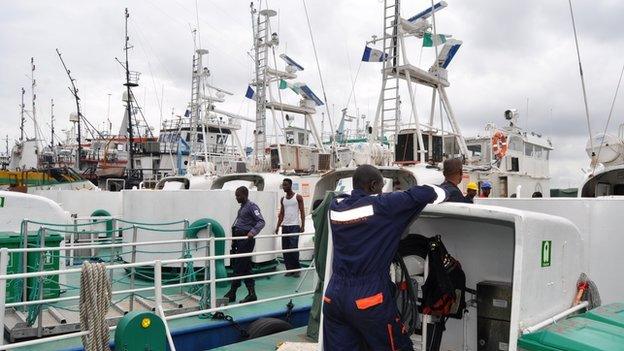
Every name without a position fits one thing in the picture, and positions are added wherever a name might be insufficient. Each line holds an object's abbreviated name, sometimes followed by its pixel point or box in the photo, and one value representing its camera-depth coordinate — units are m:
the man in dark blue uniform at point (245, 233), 7.09
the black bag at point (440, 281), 3.76
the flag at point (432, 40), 13.28
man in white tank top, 8.99
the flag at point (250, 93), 19.19
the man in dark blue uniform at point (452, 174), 4.54
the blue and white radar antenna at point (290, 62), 19.08
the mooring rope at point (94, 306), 4.00
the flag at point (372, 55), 13.40
